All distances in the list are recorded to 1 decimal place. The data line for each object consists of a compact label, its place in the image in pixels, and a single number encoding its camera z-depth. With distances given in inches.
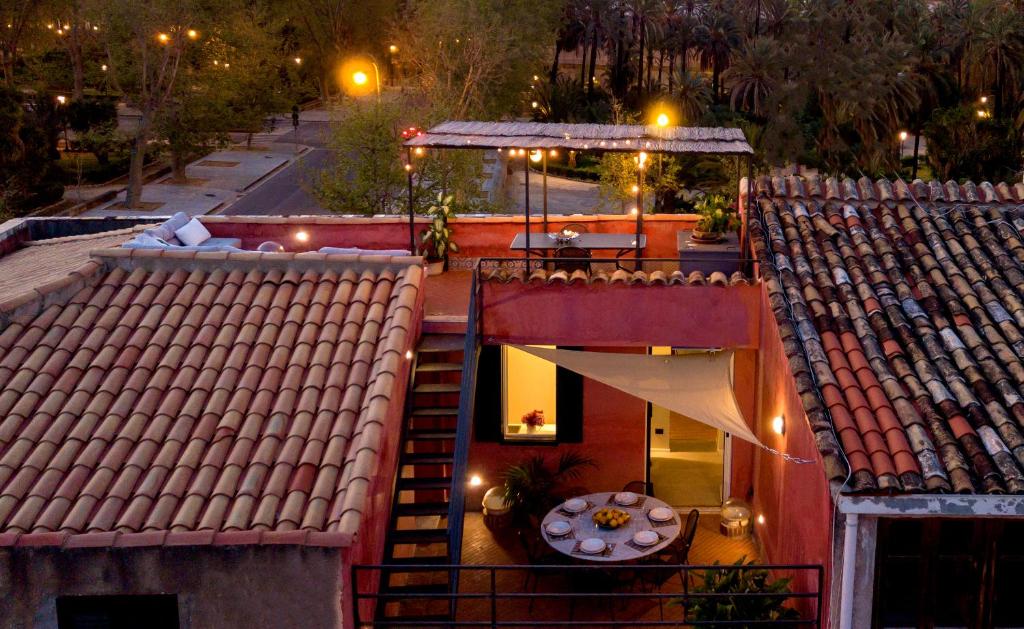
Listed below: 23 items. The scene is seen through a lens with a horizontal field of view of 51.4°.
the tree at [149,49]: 1549.0
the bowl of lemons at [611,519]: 519.9
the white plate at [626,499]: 542.0
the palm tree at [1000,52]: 2098.9
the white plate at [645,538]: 502.9
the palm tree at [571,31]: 2662.4
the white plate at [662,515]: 525.0
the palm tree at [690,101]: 2209.6
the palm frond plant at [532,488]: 584.1
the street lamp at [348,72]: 2408.7
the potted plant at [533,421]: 618.2
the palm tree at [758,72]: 2202.3
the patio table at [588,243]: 594.2
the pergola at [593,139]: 526.9
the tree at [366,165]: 1177.4
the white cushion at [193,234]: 618.5
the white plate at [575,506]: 539.3
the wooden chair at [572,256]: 570.2
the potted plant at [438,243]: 614.5
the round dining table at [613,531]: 497.4
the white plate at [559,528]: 514.0
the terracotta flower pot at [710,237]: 553.0
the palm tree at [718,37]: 2628.0
